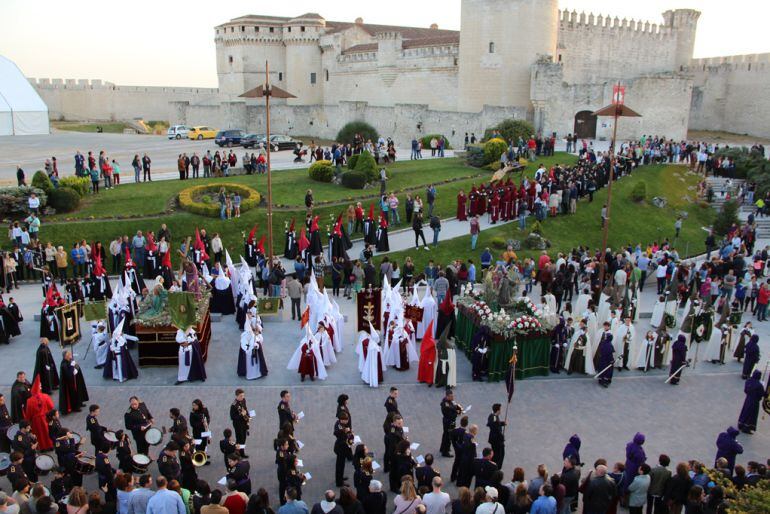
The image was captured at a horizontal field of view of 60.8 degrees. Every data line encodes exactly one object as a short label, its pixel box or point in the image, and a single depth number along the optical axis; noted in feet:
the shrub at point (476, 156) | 114.11
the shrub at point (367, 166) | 100.12
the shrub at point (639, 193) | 101.09
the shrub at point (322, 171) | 101.14
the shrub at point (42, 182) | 83.25
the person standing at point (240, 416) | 36.22
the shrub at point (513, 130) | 127.19
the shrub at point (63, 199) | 82.94
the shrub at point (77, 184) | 86.08
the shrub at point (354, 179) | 98.37
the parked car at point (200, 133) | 168.45
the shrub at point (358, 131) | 169.68
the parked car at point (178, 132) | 170.91
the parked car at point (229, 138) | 147.74
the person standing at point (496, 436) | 34.40
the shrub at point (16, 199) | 79.97
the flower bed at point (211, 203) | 84.48
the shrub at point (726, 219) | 92.84
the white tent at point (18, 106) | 176.51
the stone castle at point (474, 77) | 143.95
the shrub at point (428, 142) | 145.59
